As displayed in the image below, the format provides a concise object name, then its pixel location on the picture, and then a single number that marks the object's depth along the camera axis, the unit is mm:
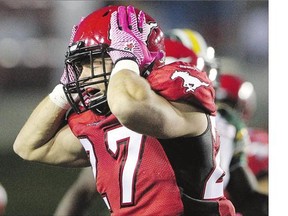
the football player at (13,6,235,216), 12780
